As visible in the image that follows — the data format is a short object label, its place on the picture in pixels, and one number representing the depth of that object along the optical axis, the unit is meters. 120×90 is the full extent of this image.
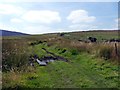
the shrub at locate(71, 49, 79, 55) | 7.87
